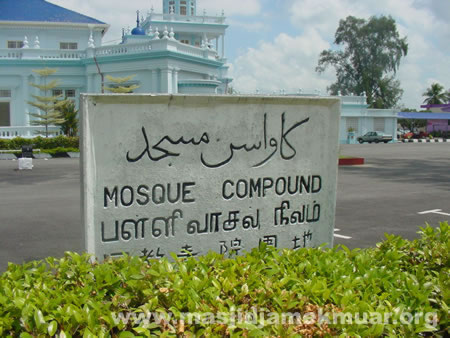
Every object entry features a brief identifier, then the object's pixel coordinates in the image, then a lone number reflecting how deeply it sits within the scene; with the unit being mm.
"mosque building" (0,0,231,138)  32938
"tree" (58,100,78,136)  30750
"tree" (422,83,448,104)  78750
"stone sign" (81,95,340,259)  3271
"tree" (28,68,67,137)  30469
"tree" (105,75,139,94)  31125
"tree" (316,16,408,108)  58438
